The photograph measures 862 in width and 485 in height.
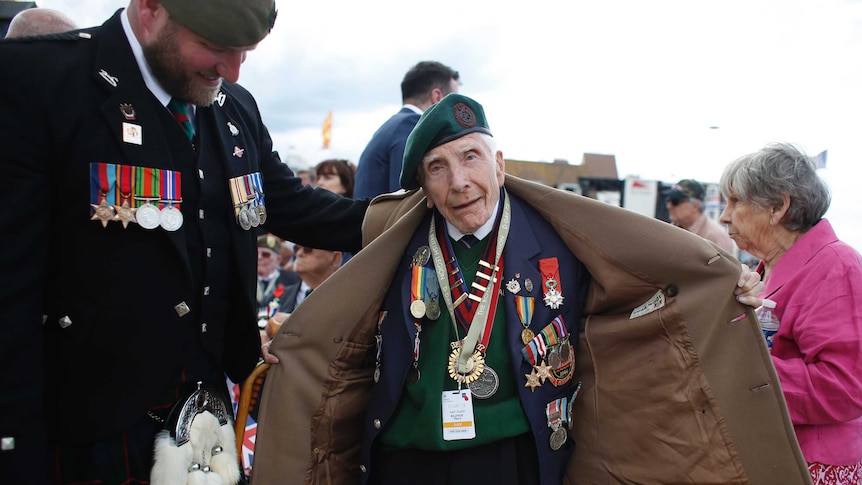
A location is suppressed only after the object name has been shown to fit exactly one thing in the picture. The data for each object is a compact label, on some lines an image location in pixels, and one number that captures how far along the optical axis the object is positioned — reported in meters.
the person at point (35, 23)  3.19
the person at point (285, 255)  9.30
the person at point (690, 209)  6.49
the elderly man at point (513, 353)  2.22
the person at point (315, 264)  4.30
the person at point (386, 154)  3.96
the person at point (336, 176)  4.66
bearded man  1.73
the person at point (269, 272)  7.38
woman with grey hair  2.43
